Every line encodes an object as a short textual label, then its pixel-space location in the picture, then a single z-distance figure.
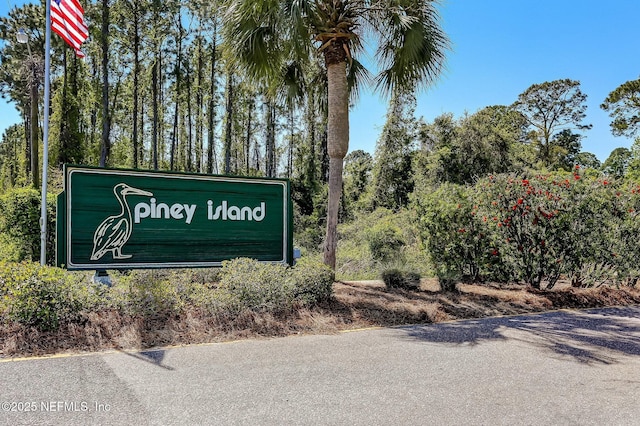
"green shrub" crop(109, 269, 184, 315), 5.48
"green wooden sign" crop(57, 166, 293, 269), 6.57
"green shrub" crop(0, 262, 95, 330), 4.88
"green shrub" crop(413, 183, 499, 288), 9.06
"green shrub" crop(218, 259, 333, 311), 6.03
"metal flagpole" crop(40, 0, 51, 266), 7.07
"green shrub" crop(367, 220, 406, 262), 12.96
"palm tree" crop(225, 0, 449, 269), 8.02
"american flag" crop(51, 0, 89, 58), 7.91
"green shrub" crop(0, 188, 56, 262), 9.77
